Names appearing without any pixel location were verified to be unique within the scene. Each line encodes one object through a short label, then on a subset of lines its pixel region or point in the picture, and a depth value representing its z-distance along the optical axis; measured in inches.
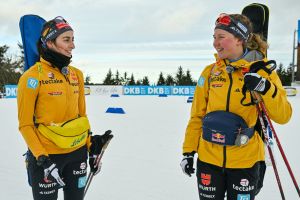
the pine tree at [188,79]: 2656.5
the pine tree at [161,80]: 2733.8
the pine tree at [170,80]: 2755.9
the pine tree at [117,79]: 3002.0
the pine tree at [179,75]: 2810.0
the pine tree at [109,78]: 2822.3
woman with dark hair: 108.1
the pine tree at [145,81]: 2704.2
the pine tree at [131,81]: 2822.8
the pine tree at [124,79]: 3002.0
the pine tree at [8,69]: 2022.6
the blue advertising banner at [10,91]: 1117.1
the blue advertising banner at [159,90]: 1412.4
